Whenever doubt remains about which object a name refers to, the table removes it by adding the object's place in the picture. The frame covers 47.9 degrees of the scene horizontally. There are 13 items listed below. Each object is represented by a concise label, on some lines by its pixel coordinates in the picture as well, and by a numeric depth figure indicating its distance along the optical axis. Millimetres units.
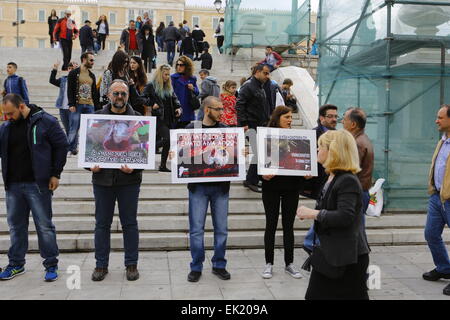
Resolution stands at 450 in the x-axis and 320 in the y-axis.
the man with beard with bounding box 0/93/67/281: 5367
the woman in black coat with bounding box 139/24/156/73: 16609
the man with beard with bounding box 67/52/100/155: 8469
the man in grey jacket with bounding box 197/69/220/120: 8906
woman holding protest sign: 5664
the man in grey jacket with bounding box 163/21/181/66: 17844
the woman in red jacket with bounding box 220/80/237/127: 8602
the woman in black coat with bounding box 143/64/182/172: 7887
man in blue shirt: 5502
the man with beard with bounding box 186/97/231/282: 5539
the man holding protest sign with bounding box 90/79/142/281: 5452
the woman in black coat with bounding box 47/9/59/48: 20766
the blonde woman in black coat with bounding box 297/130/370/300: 3596
